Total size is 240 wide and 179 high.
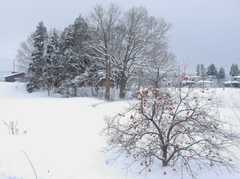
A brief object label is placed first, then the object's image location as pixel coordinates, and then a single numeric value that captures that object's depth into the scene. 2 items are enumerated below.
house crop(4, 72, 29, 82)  38.53
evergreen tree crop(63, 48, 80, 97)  22.61
